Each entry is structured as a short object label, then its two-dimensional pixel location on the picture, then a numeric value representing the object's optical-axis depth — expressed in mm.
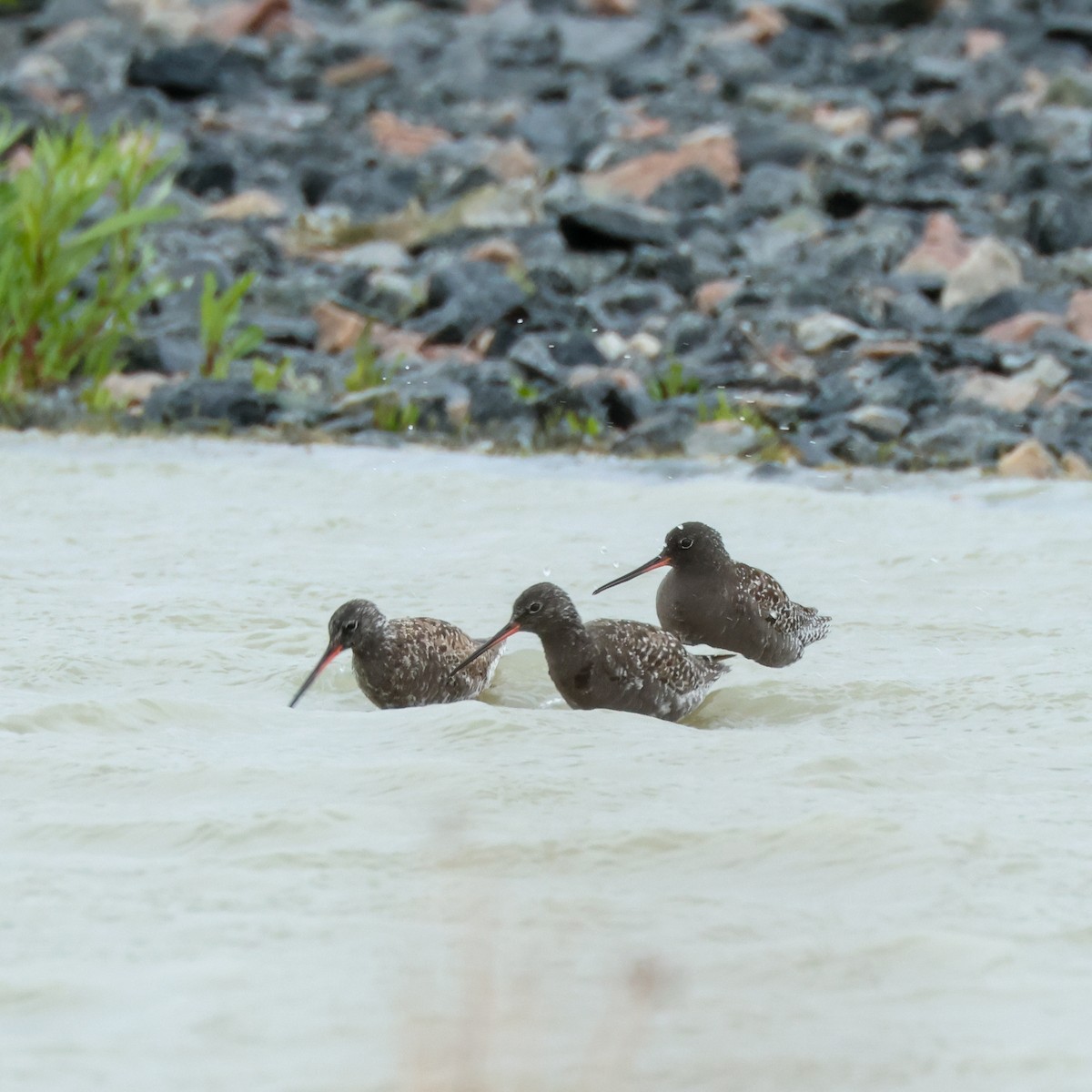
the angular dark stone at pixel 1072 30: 29547
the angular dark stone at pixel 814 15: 30406
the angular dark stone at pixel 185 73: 27344
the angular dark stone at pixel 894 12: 30625
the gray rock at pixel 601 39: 29375
